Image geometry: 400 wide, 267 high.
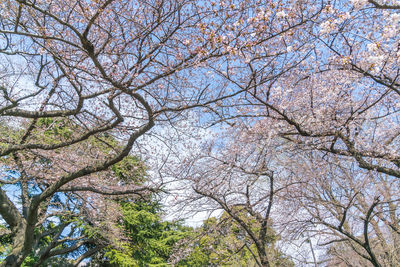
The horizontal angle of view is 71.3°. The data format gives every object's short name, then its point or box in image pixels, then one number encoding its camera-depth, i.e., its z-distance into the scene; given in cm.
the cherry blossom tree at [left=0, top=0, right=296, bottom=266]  393
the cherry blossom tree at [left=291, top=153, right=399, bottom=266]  548
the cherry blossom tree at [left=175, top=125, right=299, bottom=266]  596
